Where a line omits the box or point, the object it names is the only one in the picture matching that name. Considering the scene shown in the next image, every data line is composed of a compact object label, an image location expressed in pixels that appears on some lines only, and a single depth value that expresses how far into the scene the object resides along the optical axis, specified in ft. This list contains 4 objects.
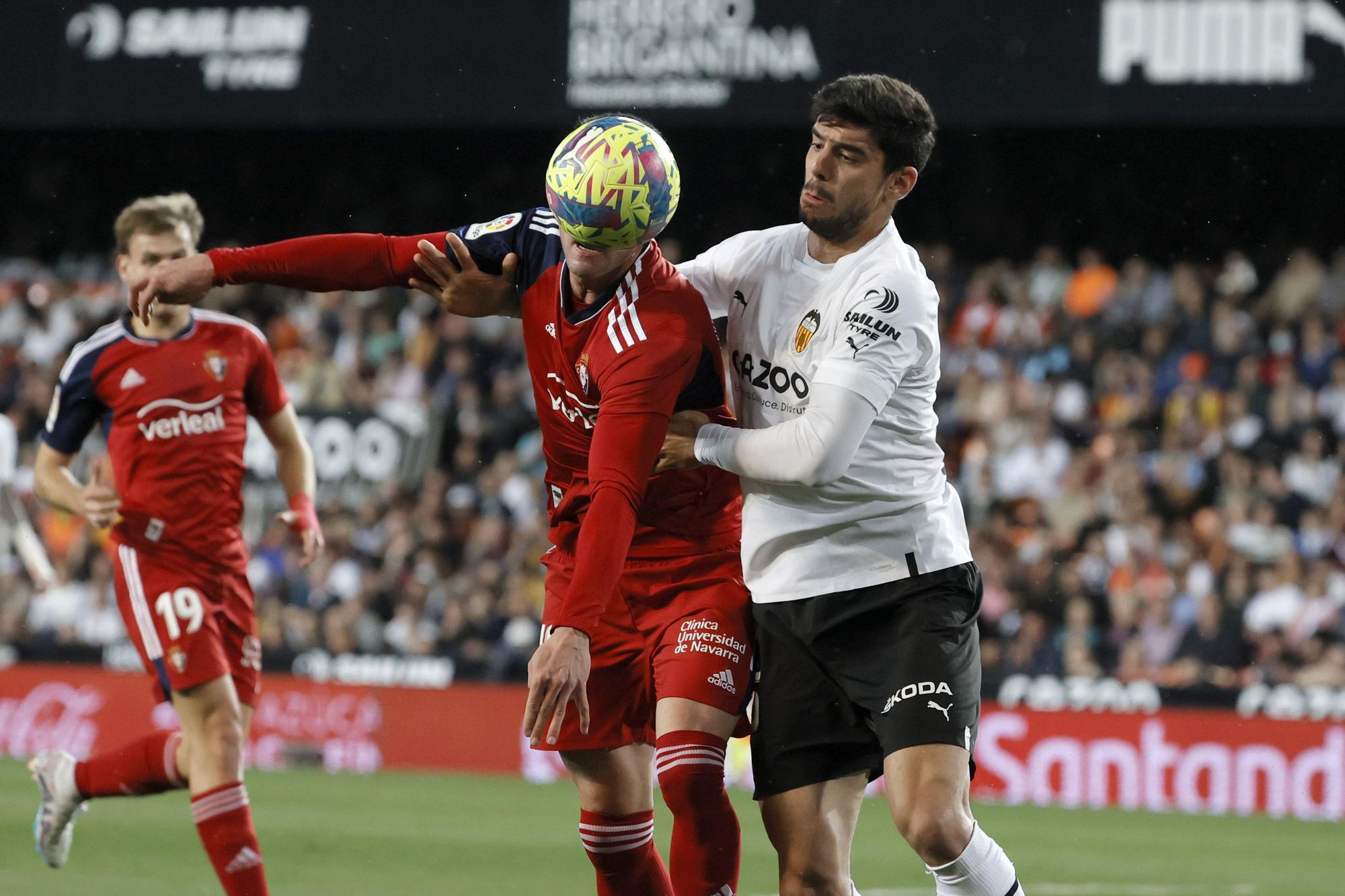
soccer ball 30.53
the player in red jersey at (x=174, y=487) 42.27
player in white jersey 31.42
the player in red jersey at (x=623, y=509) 30.27
